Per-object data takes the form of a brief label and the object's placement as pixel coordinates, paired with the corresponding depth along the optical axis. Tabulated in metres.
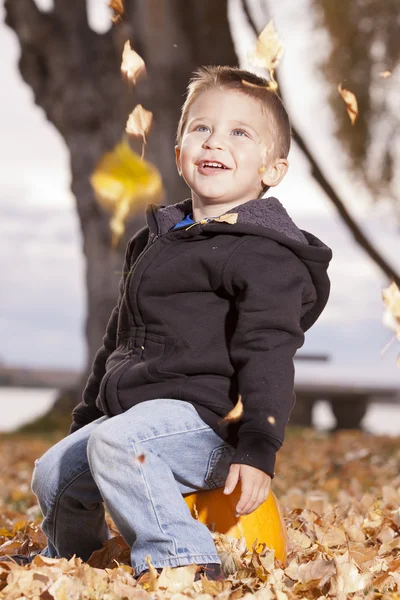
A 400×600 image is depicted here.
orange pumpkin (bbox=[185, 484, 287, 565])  2.88
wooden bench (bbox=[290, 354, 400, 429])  13.20
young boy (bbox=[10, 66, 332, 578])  2.66
